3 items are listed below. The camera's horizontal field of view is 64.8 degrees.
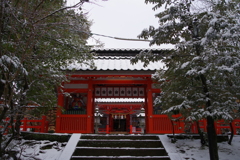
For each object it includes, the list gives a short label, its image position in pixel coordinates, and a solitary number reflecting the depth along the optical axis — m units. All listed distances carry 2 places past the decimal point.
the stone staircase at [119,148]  5.43
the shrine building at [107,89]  8.97
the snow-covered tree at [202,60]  3.88
